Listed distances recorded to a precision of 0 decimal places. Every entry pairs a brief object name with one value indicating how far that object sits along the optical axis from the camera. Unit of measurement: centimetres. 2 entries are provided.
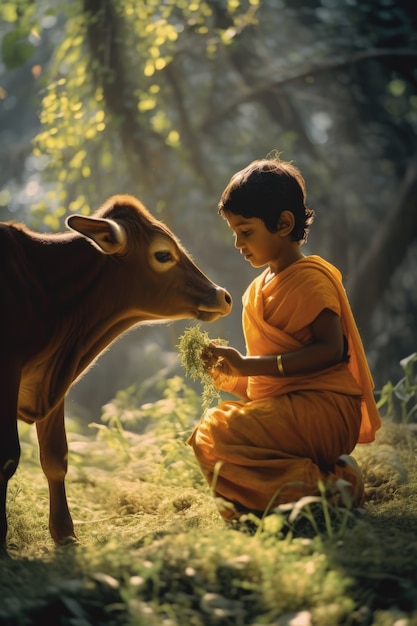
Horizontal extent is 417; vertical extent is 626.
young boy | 329
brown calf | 337
